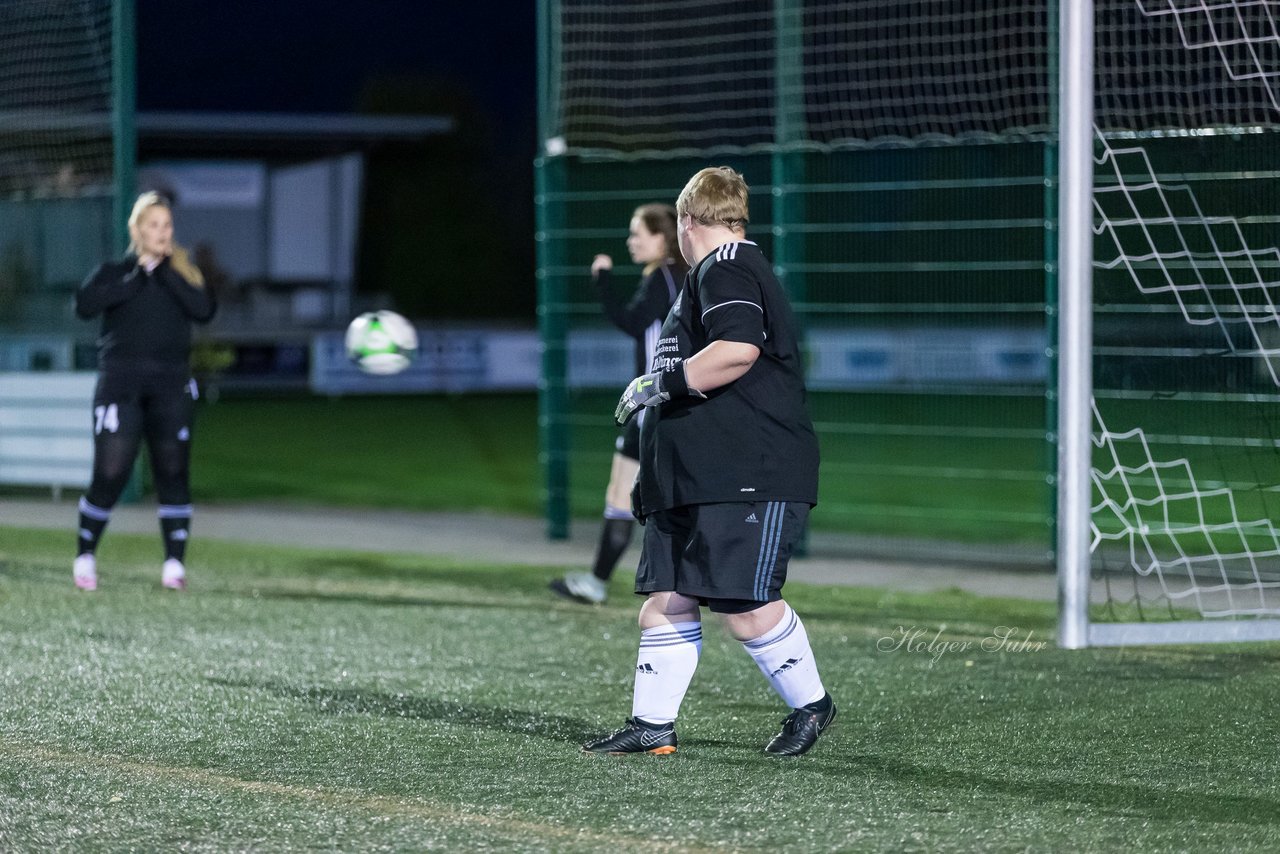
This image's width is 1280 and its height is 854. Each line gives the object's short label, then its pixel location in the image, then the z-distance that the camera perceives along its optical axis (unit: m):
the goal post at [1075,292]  14.82
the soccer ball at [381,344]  19.17
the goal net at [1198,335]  16.72
